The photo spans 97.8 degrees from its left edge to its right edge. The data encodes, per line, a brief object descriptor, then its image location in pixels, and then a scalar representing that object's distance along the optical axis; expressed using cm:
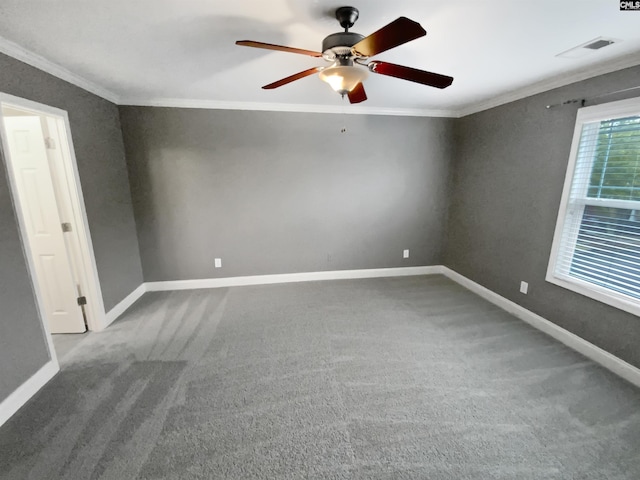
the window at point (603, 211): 205
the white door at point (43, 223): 229
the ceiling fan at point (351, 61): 133
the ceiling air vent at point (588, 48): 174
